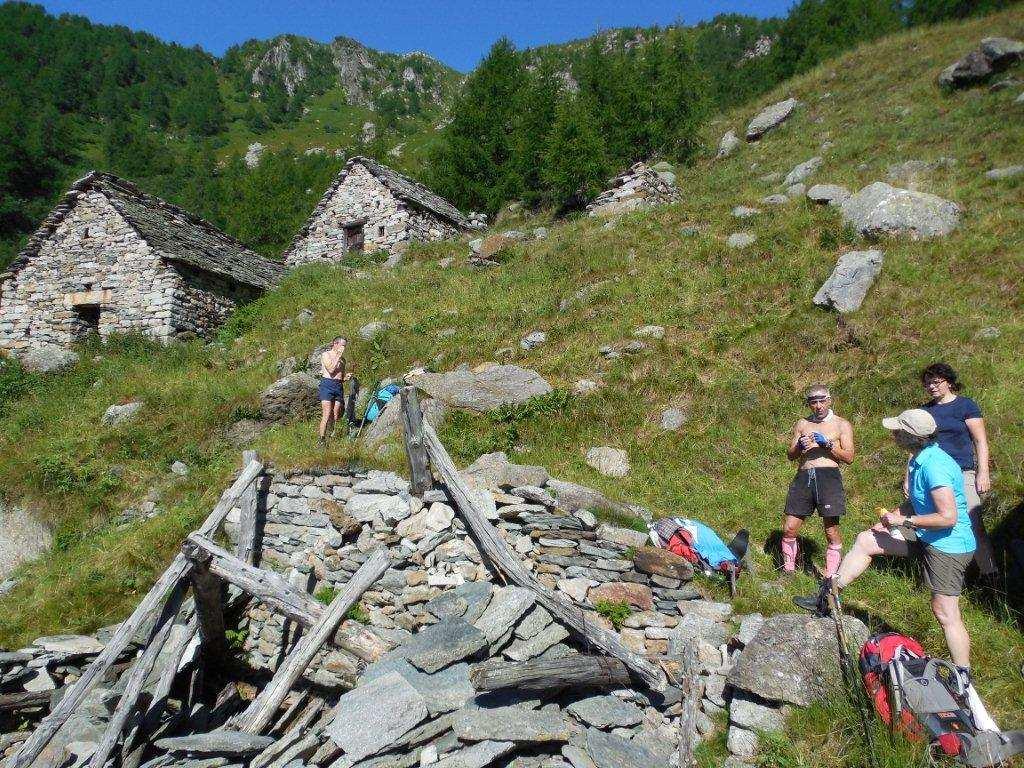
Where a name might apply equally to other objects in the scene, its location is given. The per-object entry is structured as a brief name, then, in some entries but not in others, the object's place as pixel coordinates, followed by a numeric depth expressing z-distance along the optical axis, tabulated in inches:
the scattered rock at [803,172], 688.4
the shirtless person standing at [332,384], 365.7
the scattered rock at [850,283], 420.8
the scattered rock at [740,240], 549.4
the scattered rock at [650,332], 448.8
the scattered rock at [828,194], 576.0
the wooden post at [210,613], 253.8
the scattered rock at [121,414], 435.2
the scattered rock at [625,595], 216.5
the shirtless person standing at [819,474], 217.8
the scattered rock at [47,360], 584.1
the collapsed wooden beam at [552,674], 176.2
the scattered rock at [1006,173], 517.9
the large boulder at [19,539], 337.7
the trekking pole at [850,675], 140.9
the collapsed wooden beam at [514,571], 190.7
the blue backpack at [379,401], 376.5
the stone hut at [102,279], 644.7
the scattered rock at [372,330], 551.2
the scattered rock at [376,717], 174.9
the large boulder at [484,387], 380.2
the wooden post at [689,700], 172.2
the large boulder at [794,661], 161.5
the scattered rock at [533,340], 480.4
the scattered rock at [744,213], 605.9
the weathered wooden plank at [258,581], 230.7
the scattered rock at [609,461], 323.0
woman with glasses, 196.2
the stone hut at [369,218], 895.7
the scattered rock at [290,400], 424.5
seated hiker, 154.2
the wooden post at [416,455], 271.1
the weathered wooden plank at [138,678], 207.5
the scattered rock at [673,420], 354.3
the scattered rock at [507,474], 263.1
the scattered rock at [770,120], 960.9
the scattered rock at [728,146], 960.3
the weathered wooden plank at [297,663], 211.5
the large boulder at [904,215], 471.8
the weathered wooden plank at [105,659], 200.8
